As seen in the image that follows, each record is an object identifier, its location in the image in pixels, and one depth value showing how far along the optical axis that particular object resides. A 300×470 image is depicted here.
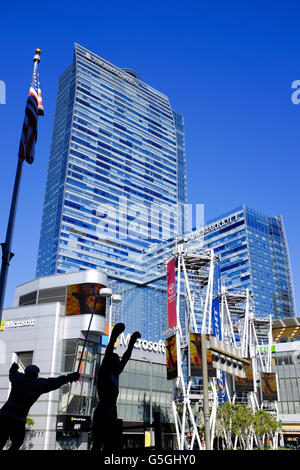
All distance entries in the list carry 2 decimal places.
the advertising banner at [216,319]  50.41
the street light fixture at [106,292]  22.84
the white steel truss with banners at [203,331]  42.84
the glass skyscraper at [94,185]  154.50
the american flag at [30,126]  13.97
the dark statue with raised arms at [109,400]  8.51
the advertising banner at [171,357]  42.69
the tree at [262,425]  50.63
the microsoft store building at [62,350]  43.69
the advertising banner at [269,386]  63.34
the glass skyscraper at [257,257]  163.75
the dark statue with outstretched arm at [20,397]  8.11
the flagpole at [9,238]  11.69
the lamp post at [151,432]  51.35
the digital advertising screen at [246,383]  56.06
